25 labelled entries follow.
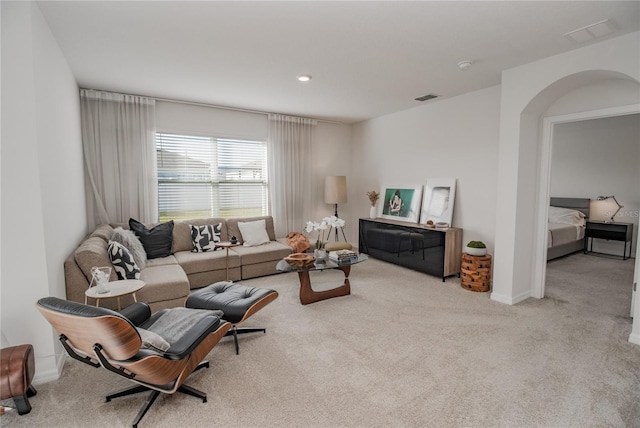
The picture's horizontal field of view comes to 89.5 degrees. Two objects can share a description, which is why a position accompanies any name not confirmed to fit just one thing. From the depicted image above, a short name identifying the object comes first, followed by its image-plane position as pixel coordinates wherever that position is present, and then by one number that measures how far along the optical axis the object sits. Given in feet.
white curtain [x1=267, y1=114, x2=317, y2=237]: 17.87
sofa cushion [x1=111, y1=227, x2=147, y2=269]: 11.01
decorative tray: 11.49
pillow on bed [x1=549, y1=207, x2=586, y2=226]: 18.73
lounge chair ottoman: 8.25
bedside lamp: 18.16
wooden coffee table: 11.46
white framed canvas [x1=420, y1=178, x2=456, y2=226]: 14.90
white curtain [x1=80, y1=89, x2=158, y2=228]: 13.32
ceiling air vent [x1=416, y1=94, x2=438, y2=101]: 14.23
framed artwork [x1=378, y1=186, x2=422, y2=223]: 16.47
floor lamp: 18.72
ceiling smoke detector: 10.22
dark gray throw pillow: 13.19
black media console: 14.05
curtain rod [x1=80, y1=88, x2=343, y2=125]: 14.62
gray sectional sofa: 8.68
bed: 17.15
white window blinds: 15.46
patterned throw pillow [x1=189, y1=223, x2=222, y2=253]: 14.38
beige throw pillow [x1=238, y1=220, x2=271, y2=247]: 15.48
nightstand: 17.28
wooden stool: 12.59
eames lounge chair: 5.07
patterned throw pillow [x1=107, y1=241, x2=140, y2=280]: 9.72
